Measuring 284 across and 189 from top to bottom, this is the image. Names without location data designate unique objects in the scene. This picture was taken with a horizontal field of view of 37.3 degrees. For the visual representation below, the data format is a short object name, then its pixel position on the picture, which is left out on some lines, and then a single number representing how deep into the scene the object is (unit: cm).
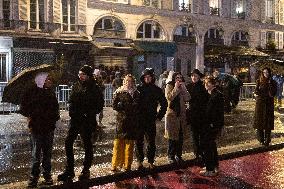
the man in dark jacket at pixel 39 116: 618
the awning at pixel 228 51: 2858
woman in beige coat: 777
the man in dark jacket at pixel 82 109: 649
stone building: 2286
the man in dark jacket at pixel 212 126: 698
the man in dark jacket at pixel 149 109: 730
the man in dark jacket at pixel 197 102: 757
